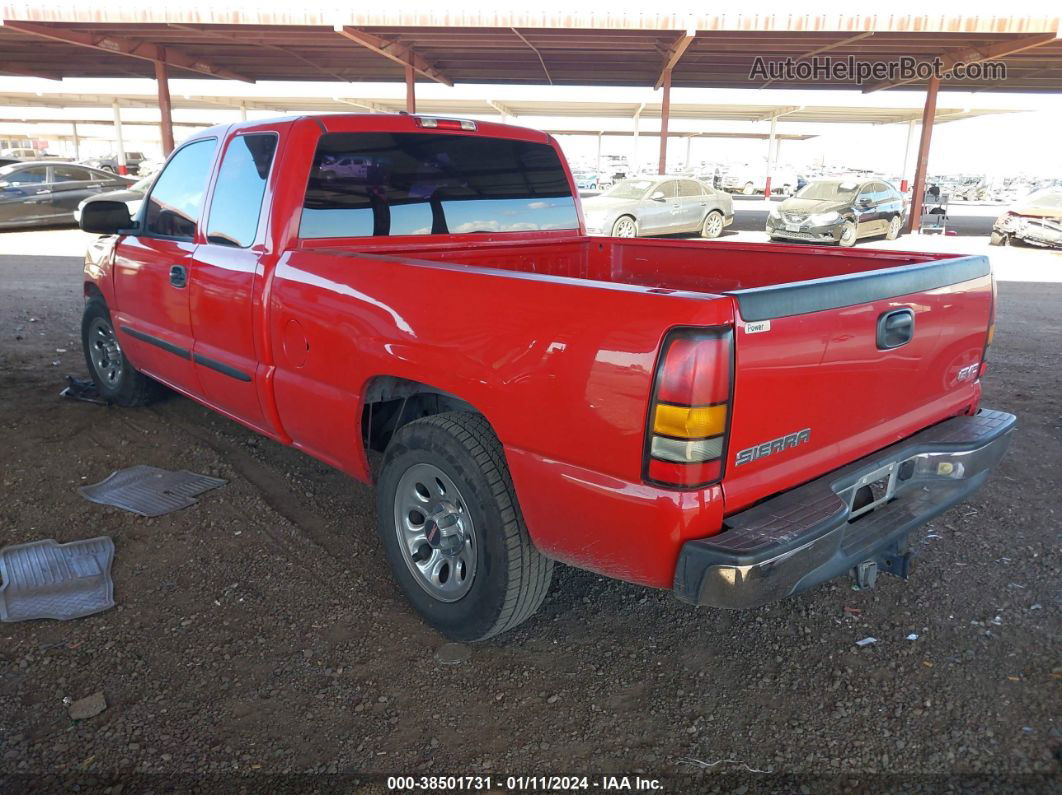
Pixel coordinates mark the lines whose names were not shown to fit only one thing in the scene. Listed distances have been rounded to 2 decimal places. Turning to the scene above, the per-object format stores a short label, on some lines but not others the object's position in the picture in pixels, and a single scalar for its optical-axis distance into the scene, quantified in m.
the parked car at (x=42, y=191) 16.48
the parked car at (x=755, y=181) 50.50
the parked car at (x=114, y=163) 36.52
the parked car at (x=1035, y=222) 17.02
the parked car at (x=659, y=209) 16.86
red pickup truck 2.16
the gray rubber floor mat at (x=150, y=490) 4.07
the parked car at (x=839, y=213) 16.80
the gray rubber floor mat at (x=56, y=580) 3.15
